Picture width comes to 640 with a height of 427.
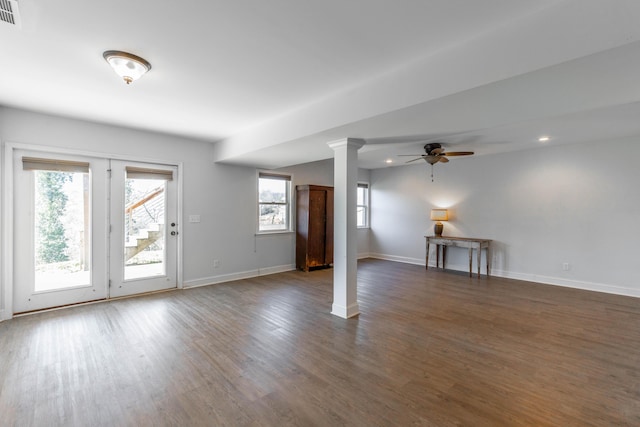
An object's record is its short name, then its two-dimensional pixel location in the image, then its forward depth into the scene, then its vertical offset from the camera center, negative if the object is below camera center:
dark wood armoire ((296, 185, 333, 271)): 6.36 -0.32
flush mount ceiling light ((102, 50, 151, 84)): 2.30 +1.24
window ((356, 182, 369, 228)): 8.31 +0.19
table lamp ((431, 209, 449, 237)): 6.55 -0.09
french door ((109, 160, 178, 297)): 4.40 -0.27
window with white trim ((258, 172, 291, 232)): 6.21 +0.23
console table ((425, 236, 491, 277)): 5.87 -0.65
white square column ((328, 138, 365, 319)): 3.66 -0.18
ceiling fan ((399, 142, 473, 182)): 4.59 +0.97
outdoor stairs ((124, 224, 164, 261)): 4.53 -0.46
